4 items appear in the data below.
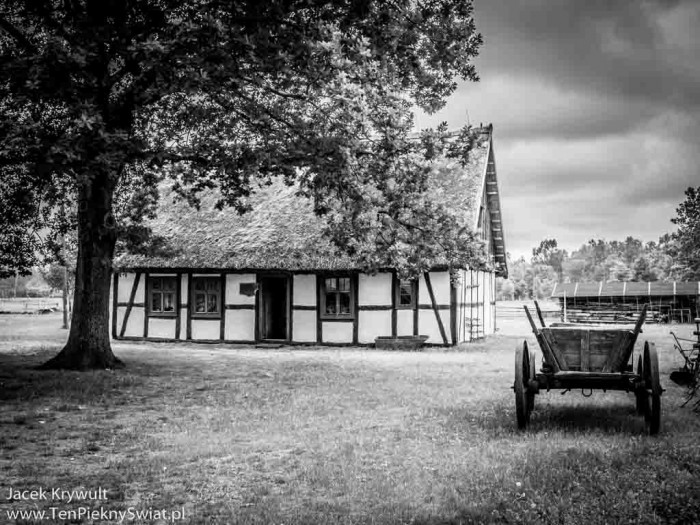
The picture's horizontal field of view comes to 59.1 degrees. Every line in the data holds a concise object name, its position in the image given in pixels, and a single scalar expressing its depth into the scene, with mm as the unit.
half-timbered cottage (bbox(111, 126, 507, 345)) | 22109
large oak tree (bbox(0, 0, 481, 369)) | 9453
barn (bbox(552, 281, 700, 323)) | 45062
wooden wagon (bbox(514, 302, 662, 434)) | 7508
